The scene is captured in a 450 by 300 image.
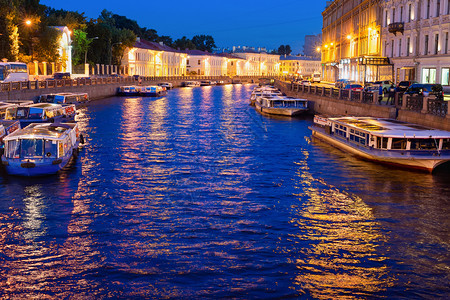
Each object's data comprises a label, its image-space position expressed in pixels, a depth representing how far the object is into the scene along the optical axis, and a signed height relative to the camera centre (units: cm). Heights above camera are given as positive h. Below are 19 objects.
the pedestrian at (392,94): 4000 -76
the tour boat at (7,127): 2958 -264
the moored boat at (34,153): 2448 -321
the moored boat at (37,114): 3725 -228
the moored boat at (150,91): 9431 -167
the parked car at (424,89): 3856 -39
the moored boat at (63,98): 5606 -187
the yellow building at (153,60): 13575 +569
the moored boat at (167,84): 12488 -75
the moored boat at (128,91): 9350 -167
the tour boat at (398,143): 2612 -294
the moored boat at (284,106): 5659 -242
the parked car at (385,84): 5486 -8
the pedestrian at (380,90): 4890 -60
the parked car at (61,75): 7586 +69
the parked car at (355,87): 5684 -41
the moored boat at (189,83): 14988 -57
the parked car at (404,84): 4976 -6
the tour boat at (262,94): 7069 -148
